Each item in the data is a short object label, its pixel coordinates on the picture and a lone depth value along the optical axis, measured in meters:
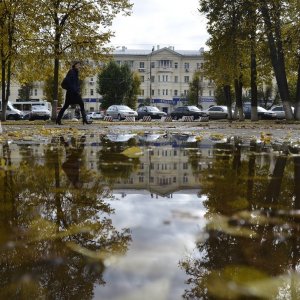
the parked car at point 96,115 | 67.46
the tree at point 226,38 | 25.19
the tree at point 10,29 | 23.52
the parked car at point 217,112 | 48.12
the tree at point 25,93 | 85.25
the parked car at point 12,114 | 44.51
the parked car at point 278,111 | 44.41
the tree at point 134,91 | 83.75
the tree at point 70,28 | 22.53
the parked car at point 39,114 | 44.22
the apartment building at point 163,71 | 113.19
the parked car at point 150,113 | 48.83
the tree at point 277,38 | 23.11
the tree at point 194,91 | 86.25
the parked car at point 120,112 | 45.56
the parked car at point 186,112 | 49.78
